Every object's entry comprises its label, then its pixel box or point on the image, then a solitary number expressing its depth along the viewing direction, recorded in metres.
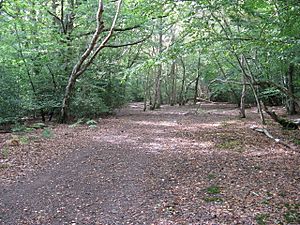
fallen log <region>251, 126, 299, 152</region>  9.18
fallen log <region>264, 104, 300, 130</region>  12.12
